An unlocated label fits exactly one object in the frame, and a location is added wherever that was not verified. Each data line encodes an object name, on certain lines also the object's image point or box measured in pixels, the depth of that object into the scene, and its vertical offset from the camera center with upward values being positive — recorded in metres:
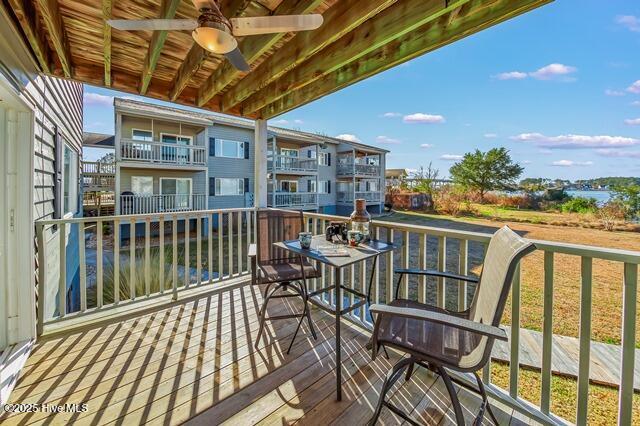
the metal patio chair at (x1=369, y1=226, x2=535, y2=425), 1.16 -0.68
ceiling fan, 1.47 +1.00
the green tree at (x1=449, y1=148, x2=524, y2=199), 22.17 +2.78
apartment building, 9.96 +1.82
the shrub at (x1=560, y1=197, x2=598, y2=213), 14.95 +0.02
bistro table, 1.78 -0.38
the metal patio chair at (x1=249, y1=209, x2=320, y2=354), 2.47 -0.57
